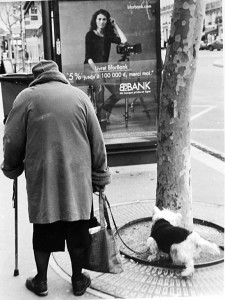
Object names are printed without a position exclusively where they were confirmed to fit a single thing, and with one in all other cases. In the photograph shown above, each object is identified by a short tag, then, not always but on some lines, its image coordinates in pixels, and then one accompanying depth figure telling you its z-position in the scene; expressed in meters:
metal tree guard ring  3.72
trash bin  9.70
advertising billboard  6.02
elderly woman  3.11
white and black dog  3.49
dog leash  3.95
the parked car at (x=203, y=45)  50.29
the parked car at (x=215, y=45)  46.10
